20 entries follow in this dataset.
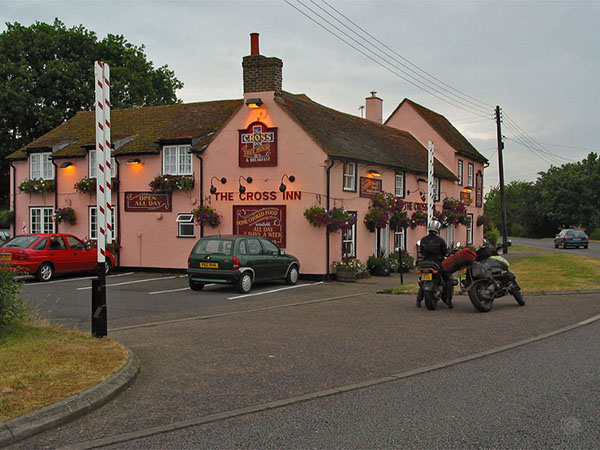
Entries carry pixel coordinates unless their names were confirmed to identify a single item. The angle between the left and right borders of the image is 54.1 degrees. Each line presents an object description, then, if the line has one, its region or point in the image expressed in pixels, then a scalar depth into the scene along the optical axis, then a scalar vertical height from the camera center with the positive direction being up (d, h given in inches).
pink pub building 822.5 +84.9
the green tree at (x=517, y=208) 3380.9 +123.9
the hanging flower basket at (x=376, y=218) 871.7 +15.9
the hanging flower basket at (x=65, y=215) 986.7 +27.2
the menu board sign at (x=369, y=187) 875.4 +64.1
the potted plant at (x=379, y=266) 882.1 -56.1
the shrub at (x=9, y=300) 345.4 -41.1
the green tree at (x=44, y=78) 1401.3 +381.5
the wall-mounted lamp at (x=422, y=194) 1072.2 +64.0
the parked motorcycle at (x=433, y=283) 484.4 -46.0
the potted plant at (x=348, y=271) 801.6 -57.5
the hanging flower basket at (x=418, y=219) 1015.0 +16.4
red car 751.7 -30.0
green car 641.6 -36.0
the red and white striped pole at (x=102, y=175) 350.0 +33.6
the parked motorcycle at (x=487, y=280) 464.1 -42.5
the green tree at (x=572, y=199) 3065.9 +149.7
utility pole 1371.8 +153.9
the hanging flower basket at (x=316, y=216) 783.7 +17.9
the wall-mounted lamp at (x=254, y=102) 839.1 +182.6
